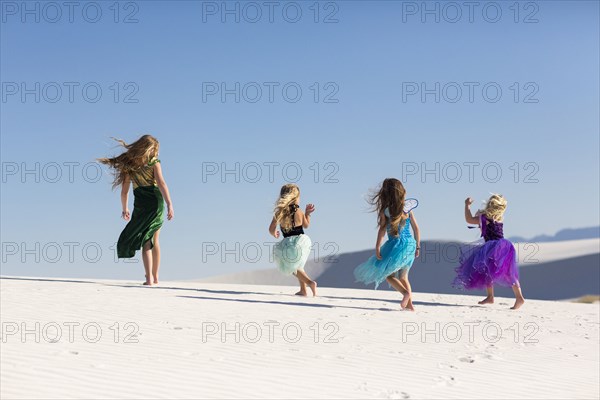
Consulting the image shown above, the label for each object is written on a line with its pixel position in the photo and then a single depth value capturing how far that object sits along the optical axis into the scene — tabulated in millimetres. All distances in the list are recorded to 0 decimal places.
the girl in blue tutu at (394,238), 10117
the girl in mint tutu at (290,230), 10820
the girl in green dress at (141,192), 11289
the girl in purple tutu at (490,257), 11242
